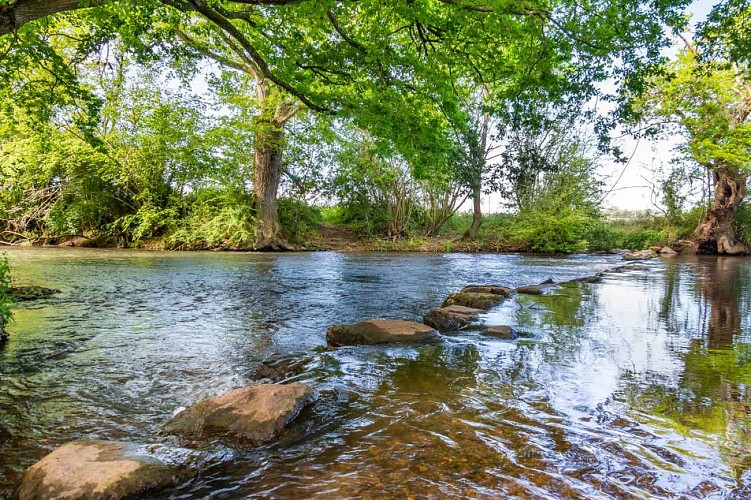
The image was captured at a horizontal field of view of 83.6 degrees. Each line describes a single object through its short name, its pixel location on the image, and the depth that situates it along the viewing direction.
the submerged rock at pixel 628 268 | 13.03
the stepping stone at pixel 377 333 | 4.51
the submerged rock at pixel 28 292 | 6.67
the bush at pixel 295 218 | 22.04
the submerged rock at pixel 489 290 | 7.76
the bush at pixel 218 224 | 19.84
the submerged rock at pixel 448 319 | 5.25
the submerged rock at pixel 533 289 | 8.16
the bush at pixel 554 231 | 21.52
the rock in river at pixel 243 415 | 2.48
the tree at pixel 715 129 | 20.16
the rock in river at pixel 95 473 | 1.85
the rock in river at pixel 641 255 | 18.91
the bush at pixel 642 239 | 25.22
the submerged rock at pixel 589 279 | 10.12
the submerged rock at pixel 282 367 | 3.62
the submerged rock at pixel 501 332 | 4.72
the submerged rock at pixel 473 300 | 6.66
